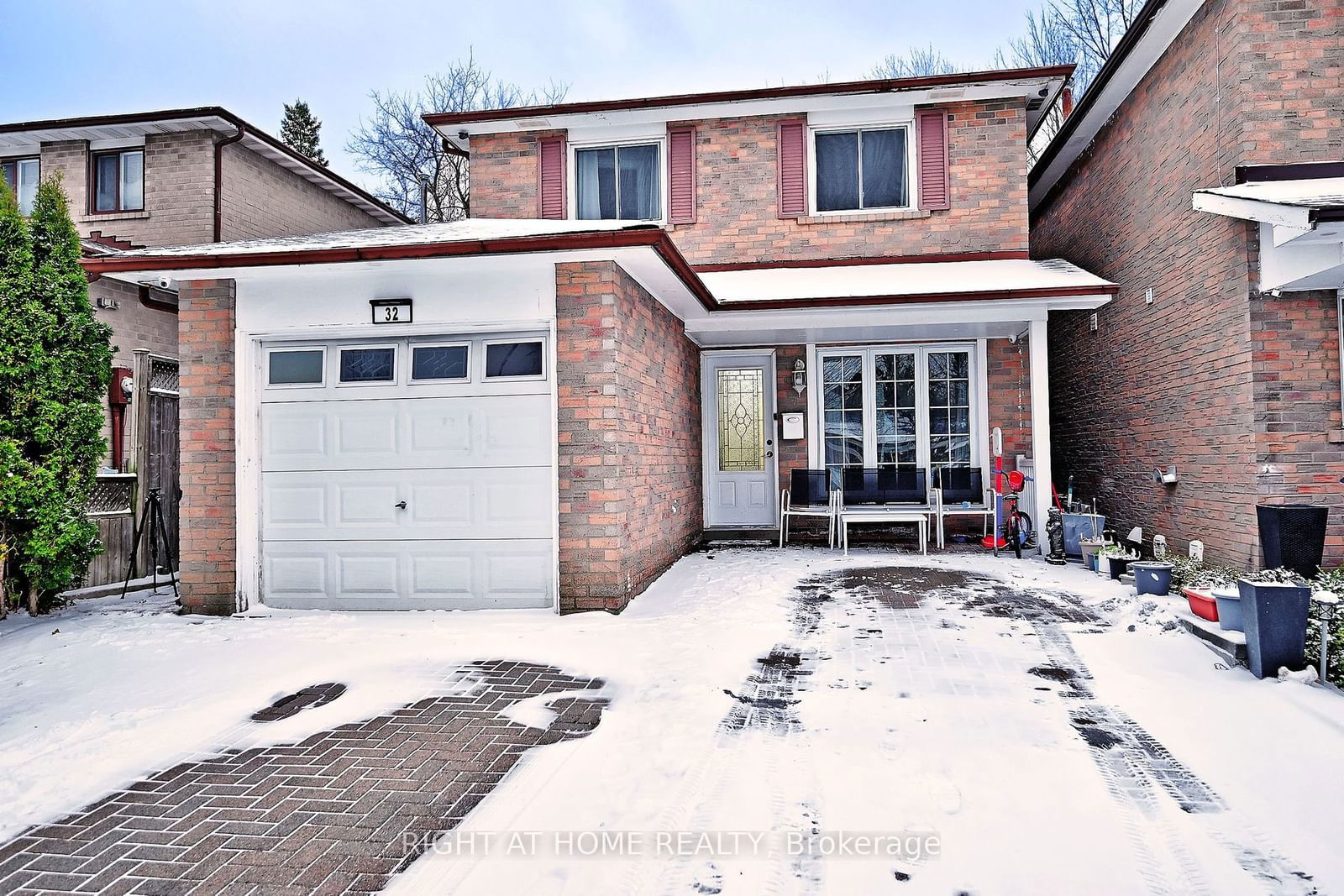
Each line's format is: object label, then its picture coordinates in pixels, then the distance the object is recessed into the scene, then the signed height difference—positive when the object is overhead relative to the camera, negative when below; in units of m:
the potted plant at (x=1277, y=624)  4.11 -0.93
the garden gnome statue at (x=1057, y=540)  8.41 -0.96
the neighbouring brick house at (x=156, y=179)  10.36 +4.24
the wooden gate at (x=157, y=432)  8.50 +0.38
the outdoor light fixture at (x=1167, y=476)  7.92 -0.25
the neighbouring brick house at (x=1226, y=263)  6.33 +1.62
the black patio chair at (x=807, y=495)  10.16 -0.52
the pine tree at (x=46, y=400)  6.20 +0.55
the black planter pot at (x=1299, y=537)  5.94 -0.67
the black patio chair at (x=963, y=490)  9.81 -0.46
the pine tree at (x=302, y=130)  24.50 +10.61
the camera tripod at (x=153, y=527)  7.87 -0.66
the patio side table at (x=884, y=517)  9.14 -0.73
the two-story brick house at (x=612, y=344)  6.29 +1.15
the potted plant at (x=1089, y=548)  7.95 -0.98
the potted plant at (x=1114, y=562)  7.39 -1.05
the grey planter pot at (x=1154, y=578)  6.21 -1.01
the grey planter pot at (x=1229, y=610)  4.57 -0.94
